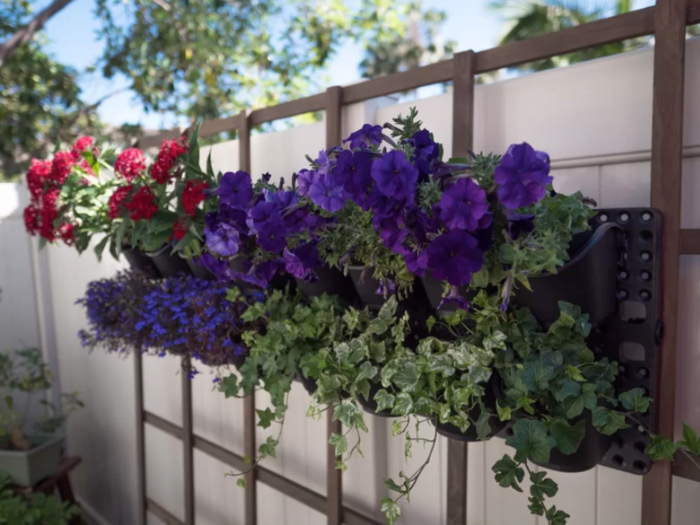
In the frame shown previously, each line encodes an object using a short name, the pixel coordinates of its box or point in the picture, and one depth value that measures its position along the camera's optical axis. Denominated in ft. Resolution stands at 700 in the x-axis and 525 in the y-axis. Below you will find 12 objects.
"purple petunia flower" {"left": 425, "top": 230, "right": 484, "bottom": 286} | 2.34
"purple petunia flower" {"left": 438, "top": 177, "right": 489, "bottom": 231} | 2.30
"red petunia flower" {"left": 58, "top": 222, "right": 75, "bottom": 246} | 5.45
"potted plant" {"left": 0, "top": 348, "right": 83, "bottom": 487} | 8.25
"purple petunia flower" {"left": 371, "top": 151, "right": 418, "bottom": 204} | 2.46
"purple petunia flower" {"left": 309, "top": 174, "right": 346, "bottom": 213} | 2.74
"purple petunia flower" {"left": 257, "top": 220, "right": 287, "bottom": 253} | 2.92
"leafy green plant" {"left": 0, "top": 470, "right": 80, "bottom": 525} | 6.75
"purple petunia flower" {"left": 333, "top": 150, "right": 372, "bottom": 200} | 2.62
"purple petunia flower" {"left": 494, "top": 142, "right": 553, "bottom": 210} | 2.24
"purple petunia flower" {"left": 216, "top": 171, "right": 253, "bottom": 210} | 3.22
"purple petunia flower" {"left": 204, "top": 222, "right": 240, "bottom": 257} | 3.28
